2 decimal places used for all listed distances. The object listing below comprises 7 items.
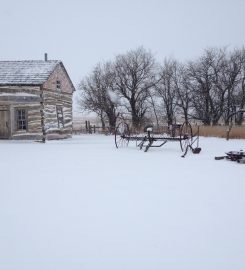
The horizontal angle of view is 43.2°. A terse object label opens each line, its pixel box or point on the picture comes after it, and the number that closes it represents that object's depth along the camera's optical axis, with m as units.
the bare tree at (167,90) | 36.56
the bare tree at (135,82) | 35.19
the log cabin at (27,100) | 19.97
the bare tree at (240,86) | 33.25
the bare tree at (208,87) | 34.06
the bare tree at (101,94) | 35.03
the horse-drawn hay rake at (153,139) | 13.03
